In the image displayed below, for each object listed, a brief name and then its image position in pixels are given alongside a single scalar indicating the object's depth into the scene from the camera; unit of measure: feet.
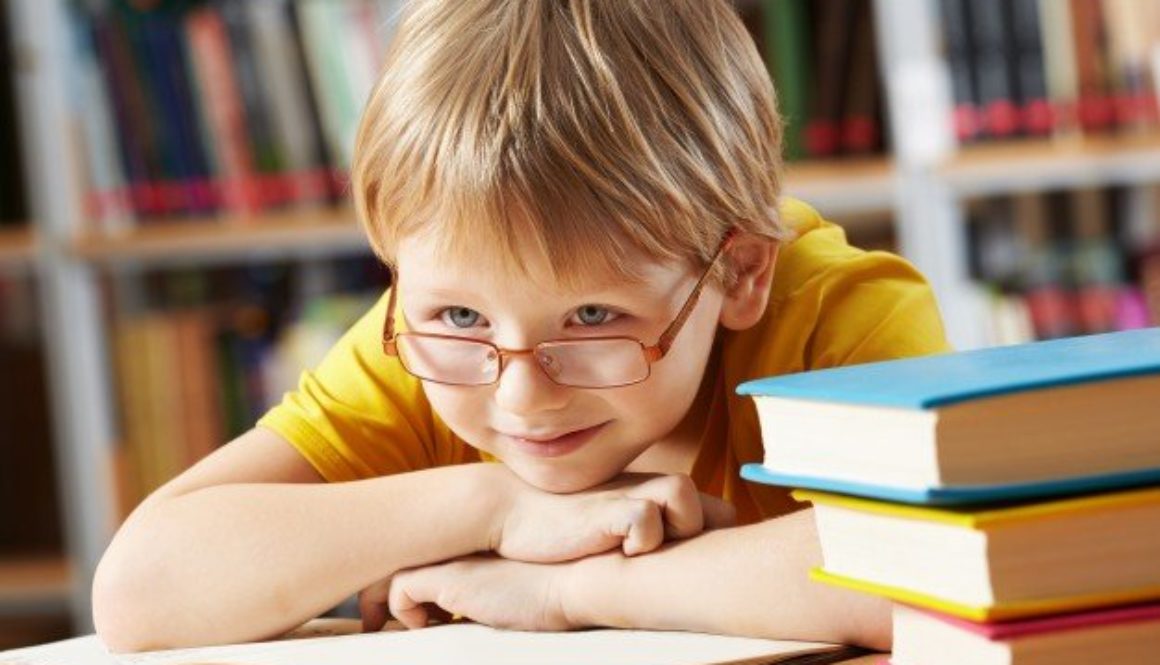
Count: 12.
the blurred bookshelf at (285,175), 8.21
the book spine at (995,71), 8.20
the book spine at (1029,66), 8.18
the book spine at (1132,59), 7.98
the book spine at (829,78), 8.54
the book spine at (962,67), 8.21
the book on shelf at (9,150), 9.46
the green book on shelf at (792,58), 8.53
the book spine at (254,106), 9.08
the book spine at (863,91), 8.52
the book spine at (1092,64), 8.07
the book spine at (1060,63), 8.13
